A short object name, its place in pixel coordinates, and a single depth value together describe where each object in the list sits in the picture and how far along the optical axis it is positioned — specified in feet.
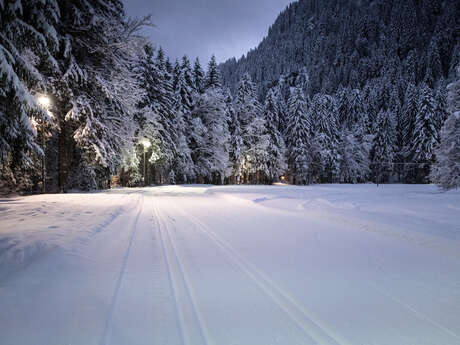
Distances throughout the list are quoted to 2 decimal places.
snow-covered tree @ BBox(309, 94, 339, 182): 142.58
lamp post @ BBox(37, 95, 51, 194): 36.81
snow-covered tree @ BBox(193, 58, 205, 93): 116.67
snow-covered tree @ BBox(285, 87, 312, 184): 130.93
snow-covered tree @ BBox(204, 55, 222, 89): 108.27
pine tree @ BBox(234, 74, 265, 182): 115.55
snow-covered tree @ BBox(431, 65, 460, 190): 58.70
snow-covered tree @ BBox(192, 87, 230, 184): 98.17
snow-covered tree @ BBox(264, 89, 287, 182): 120.06
